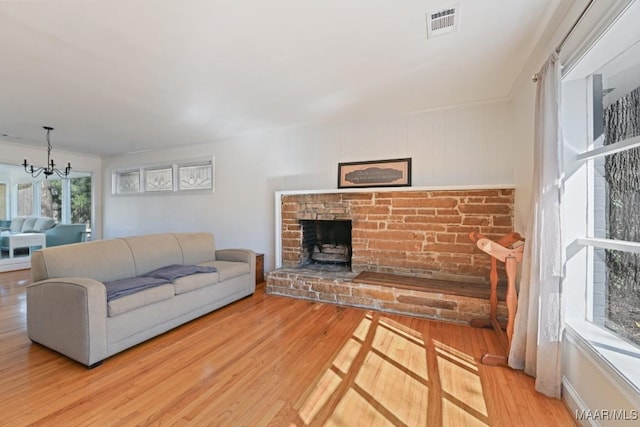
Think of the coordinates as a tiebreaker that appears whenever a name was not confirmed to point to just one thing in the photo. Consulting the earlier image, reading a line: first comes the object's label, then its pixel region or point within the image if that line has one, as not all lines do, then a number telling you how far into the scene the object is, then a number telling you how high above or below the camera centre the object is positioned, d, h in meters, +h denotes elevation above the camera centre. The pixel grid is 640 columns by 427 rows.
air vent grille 1.76 +1.30
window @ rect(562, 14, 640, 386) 1.33 +0.08
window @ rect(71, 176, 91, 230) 6.51 +0.28
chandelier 4.15 +0.76
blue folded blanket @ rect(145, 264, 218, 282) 2.78 -0.64
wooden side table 4.23 -0.89
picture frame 3.63 +0.55
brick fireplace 3.04 -0.36
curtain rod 1.44 +1.08
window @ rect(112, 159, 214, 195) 5.18 +0.70
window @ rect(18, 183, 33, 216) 6.08 +0.29
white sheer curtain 1.65 -0.20
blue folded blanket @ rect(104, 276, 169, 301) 2.22 -0.66
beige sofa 2.02 -0.75
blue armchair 5.79 -0.48
